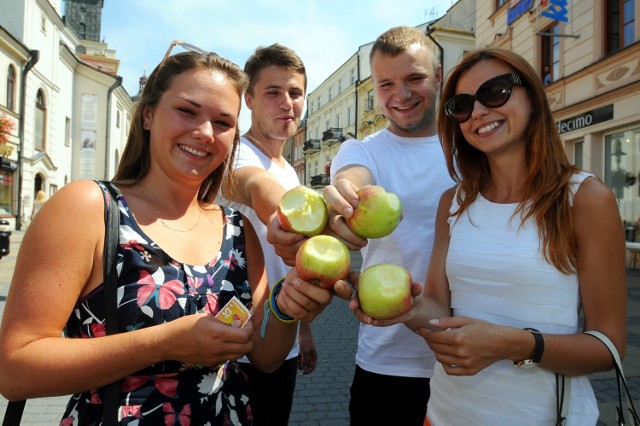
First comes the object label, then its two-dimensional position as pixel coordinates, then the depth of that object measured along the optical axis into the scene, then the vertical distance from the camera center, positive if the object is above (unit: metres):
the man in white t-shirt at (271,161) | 2.28 +0.34
